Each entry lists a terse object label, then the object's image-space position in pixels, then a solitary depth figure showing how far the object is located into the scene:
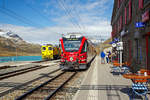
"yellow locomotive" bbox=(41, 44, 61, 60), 31.59
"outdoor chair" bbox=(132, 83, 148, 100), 5.23
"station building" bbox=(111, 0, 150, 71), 9.13
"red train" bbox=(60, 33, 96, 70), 12.59
